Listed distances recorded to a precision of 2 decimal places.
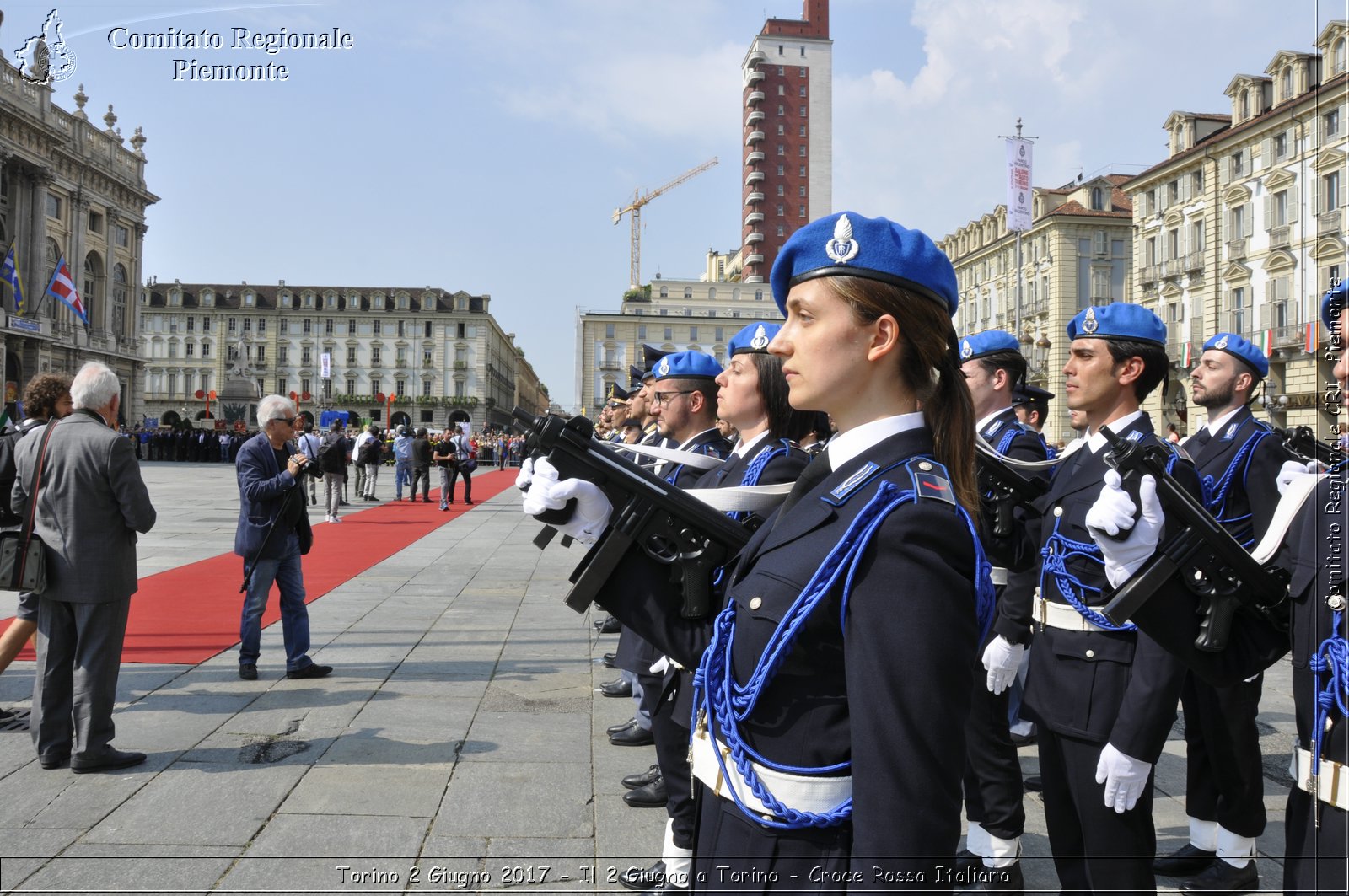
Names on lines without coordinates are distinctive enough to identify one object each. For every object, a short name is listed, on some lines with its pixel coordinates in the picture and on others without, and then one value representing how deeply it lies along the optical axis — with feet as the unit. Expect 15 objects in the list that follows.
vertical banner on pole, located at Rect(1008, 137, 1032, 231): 93.20
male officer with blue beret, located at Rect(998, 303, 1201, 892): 8.86
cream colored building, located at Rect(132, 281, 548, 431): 326.44
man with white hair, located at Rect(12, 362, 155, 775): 15.71
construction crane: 477.36
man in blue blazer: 21.66
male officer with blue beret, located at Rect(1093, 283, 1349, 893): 6.63
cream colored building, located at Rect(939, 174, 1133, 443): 156.25
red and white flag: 117.24
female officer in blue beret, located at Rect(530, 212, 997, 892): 4.66
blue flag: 110.63
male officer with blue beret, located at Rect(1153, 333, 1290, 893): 12.16
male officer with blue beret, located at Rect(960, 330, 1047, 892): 11.91
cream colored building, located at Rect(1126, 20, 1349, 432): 86.79
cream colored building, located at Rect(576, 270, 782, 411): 314.76
